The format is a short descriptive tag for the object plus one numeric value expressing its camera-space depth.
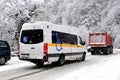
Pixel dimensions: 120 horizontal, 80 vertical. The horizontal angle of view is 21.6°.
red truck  39.50
